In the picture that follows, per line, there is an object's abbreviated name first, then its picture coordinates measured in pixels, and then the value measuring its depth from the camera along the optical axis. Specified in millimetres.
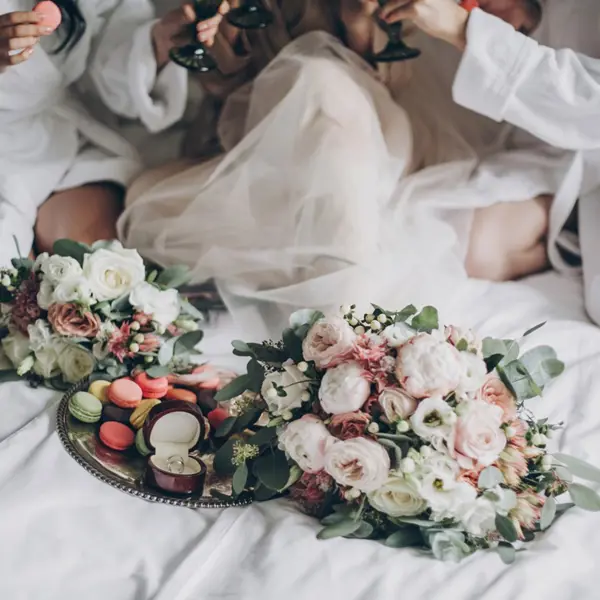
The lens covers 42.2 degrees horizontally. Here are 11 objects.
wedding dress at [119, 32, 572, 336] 1085
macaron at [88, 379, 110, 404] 890
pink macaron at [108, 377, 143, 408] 869
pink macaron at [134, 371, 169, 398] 890
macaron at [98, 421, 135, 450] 827
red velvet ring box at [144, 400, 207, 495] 773
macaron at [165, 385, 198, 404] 885
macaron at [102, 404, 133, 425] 856
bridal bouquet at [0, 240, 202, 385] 903
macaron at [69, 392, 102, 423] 852
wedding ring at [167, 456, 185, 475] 789
